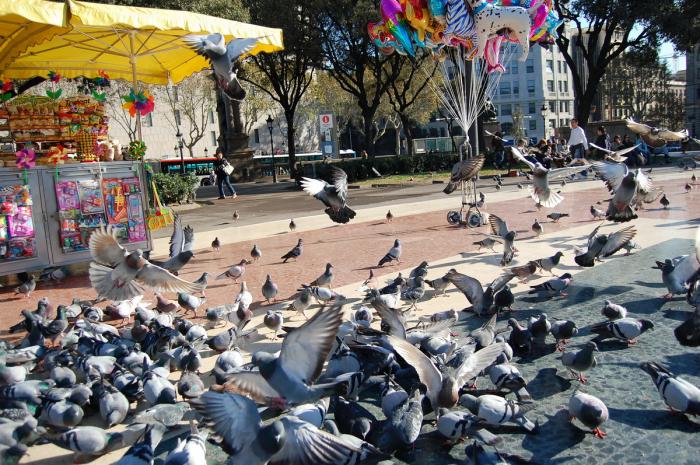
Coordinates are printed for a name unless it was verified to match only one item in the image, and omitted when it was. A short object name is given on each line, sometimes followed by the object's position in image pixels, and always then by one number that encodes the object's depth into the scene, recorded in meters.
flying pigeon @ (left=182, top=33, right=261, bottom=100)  6.99
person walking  22.00
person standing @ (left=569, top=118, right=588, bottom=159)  17.60
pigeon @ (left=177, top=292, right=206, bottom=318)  5.82
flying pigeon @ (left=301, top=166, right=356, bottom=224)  7.81
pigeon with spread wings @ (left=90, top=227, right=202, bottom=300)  4.89
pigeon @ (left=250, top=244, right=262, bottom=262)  8.46
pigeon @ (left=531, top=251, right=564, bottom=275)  6.37
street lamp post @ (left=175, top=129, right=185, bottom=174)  40.64
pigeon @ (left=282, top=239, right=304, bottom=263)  8.37
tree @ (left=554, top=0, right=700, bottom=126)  26.25
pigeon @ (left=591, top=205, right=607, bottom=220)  9.97
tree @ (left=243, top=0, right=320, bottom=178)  26.38
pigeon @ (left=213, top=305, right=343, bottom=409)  2.91
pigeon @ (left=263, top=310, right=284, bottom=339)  5.05
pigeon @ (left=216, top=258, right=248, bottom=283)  7.24
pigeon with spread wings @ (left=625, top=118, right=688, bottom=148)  9.77
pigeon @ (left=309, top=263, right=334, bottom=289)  6.28
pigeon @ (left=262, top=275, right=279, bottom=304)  6.16
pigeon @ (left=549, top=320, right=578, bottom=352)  4.10
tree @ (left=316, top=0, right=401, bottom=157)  25.84
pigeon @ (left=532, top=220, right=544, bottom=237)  8.83
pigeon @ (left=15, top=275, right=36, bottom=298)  7.37
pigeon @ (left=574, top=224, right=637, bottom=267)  6.16
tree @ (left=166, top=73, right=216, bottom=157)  46.72
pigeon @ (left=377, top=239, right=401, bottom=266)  7.36
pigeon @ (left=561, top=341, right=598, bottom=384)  3.57
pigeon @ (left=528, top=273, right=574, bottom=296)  5.53
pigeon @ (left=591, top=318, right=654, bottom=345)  4.12
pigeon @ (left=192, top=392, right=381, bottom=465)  2.63
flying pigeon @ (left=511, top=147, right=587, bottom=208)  8.63
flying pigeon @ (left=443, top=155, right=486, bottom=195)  9.89
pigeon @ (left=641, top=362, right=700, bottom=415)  3.01
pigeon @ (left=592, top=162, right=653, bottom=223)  6.66
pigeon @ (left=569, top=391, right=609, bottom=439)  2.99
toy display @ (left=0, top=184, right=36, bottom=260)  8.04
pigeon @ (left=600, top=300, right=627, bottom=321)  4.41
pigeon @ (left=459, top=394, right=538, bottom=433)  3.08
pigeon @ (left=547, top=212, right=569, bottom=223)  10.05
